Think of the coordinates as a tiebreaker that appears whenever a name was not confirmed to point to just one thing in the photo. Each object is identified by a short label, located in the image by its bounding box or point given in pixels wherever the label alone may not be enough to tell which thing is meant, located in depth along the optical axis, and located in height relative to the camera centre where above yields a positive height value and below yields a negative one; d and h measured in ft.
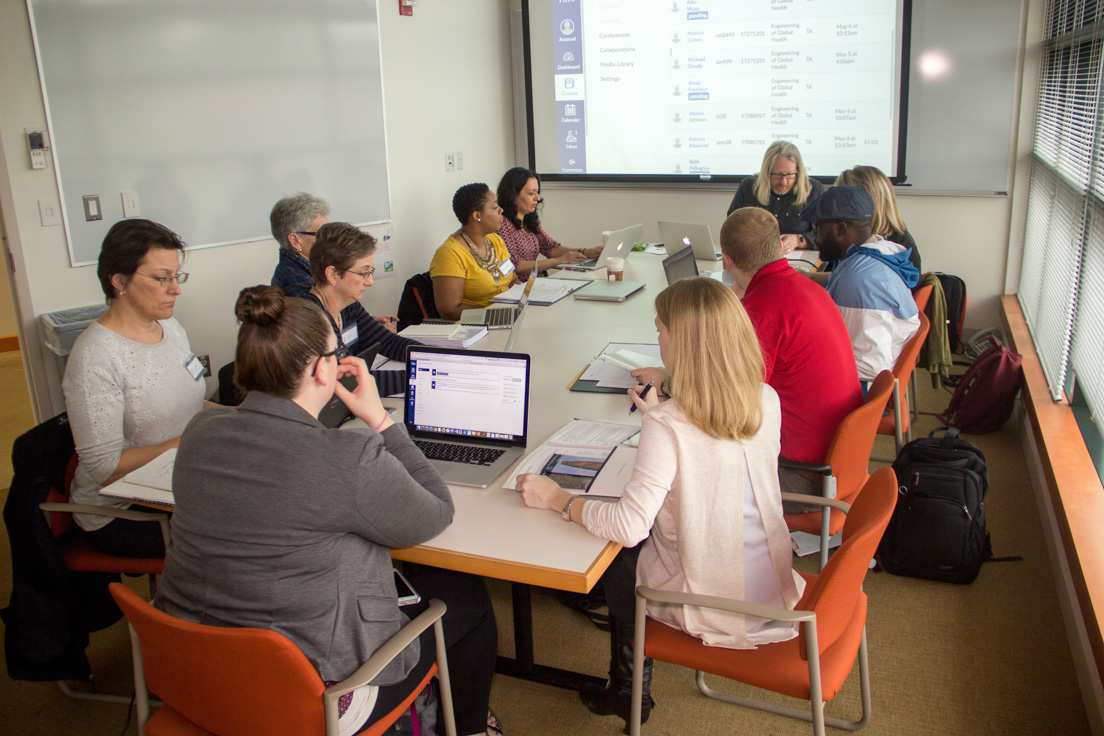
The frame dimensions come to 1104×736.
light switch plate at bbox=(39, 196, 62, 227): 10.78 -0.67
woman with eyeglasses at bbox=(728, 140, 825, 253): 15.06 -1.03
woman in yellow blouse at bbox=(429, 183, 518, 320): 12.75 -1.80
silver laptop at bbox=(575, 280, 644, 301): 12.39 -2.29
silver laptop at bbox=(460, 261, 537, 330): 10.57 -2.23
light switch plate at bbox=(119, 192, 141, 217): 11.75 -0.67
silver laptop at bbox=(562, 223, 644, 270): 13.85 -1.82
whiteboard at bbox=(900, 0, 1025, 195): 16.11 +0.61
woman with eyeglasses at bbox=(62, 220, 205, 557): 6.81 -1.90
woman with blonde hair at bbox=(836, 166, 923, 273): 11.60 -0.95
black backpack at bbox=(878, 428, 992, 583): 8.66 -4.12
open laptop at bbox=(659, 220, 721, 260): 14.75 -1.79
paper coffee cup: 13.47 -2.08
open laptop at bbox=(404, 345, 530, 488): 6.75 -2.17
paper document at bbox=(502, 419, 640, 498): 6.10 -2.50
